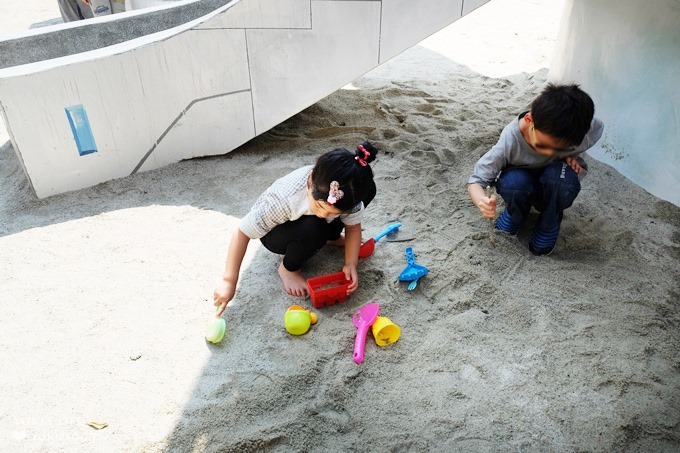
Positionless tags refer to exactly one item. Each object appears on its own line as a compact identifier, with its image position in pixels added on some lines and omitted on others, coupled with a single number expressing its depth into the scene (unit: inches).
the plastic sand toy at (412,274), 79.1
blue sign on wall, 99.7
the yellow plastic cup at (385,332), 69.2
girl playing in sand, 63.5
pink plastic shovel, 67.7
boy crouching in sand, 80.6
